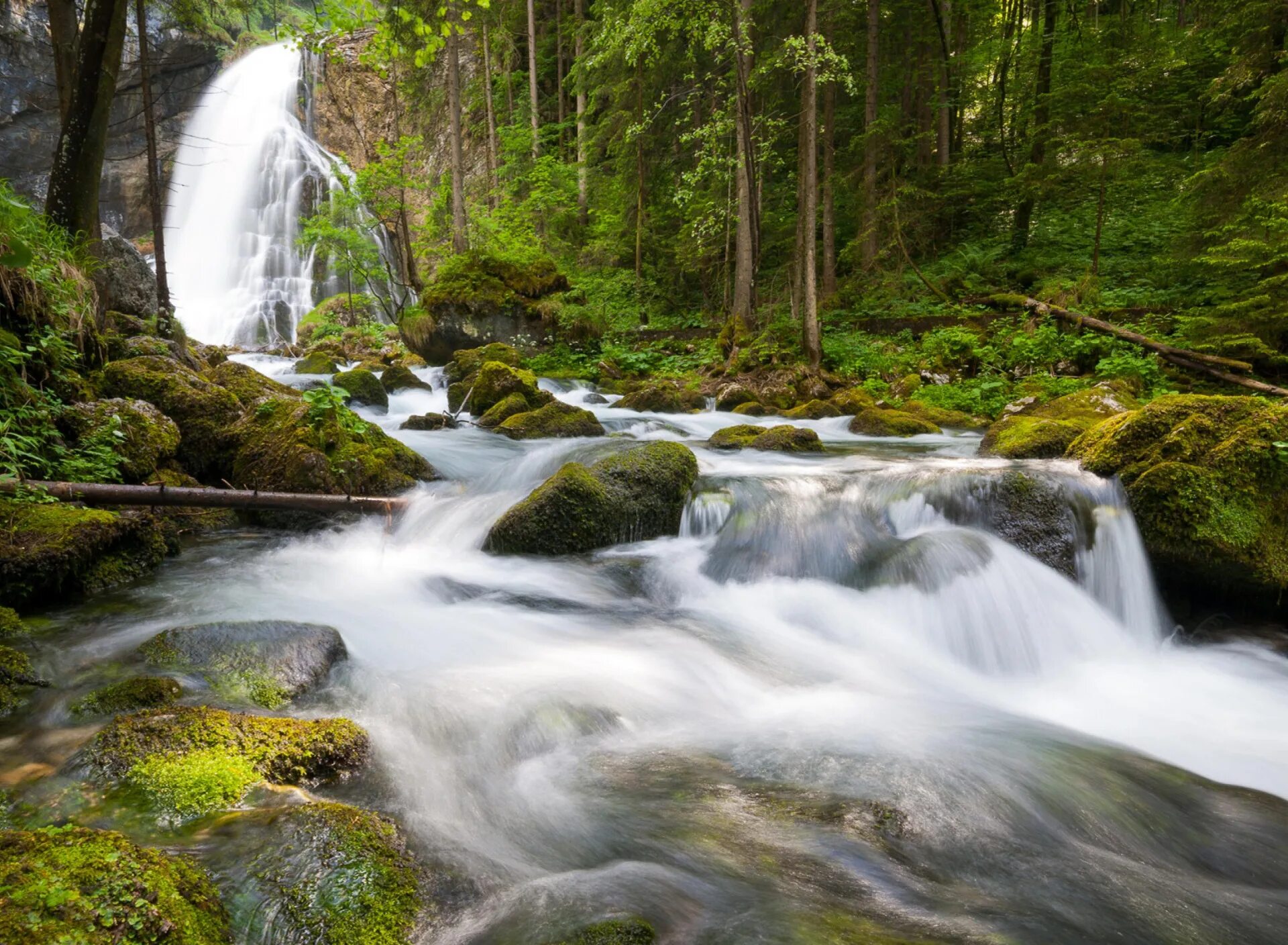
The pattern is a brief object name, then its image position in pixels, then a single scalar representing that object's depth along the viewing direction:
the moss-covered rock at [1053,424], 6.98
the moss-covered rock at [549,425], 10.39
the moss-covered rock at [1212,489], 4.77
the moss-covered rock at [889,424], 10.38
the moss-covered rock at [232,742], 2.44
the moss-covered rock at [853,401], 11.70
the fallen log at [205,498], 4.68
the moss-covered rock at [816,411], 11.94
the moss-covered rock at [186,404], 6.54
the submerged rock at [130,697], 2.92
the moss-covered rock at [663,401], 13.20
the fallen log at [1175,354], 8.46
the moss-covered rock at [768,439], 9.27
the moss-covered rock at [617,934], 1.89
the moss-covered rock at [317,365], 15.92
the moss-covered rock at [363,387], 12.19
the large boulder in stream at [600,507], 6.25
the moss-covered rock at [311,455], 6.32
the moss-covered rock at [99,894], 1.41
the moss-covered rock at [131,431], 5.40
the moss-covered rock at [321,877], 1.84
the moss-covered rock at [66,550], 4.04
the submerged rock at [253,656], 3.27
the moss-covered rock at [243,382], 8.20
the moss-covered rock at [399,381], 14.09
